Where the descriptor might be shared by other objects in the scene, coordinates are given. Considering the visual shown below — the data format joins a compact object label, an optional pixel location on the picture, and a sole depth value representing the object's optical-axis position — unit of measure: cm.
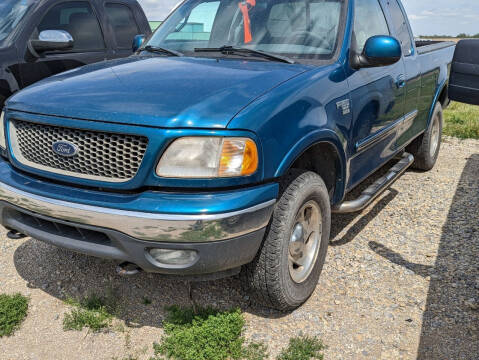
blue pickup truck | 229
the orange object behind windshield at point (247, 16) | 347
